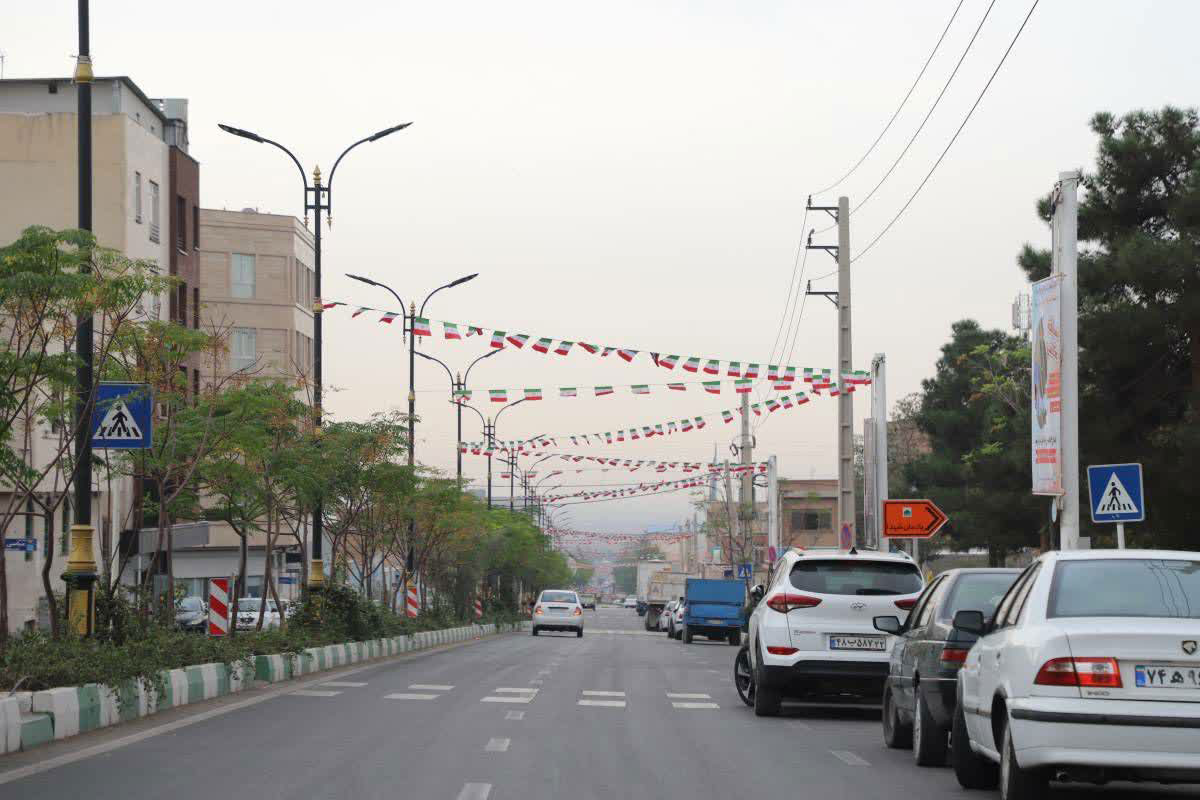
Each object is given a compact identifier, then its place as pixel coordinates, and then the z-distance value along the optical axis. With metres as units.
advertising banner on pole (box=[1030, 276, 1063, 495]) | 22.56
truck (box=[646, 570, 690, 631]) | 92.25
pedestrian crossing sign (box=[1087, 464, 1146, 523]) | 20.62
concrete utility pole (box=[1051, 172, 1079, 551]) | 22.17
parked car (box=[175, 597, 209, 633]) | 51.94
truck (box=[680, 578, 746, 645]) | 57.75
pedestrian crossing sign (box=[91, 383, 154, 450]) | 19.42
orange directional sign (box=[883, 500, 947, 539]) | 32.53
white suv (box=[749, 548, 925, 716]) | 18.12
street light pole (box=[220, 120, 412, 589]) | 33.81
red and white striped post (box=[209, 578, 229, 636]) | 27.20
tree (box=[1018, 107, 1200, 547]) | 33.06
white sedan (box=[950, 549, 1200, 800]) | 8.99
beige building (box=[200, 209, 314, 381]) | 82.06
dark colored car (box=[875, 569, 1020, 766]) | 13.09
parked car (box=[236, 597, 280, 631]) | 53.88
